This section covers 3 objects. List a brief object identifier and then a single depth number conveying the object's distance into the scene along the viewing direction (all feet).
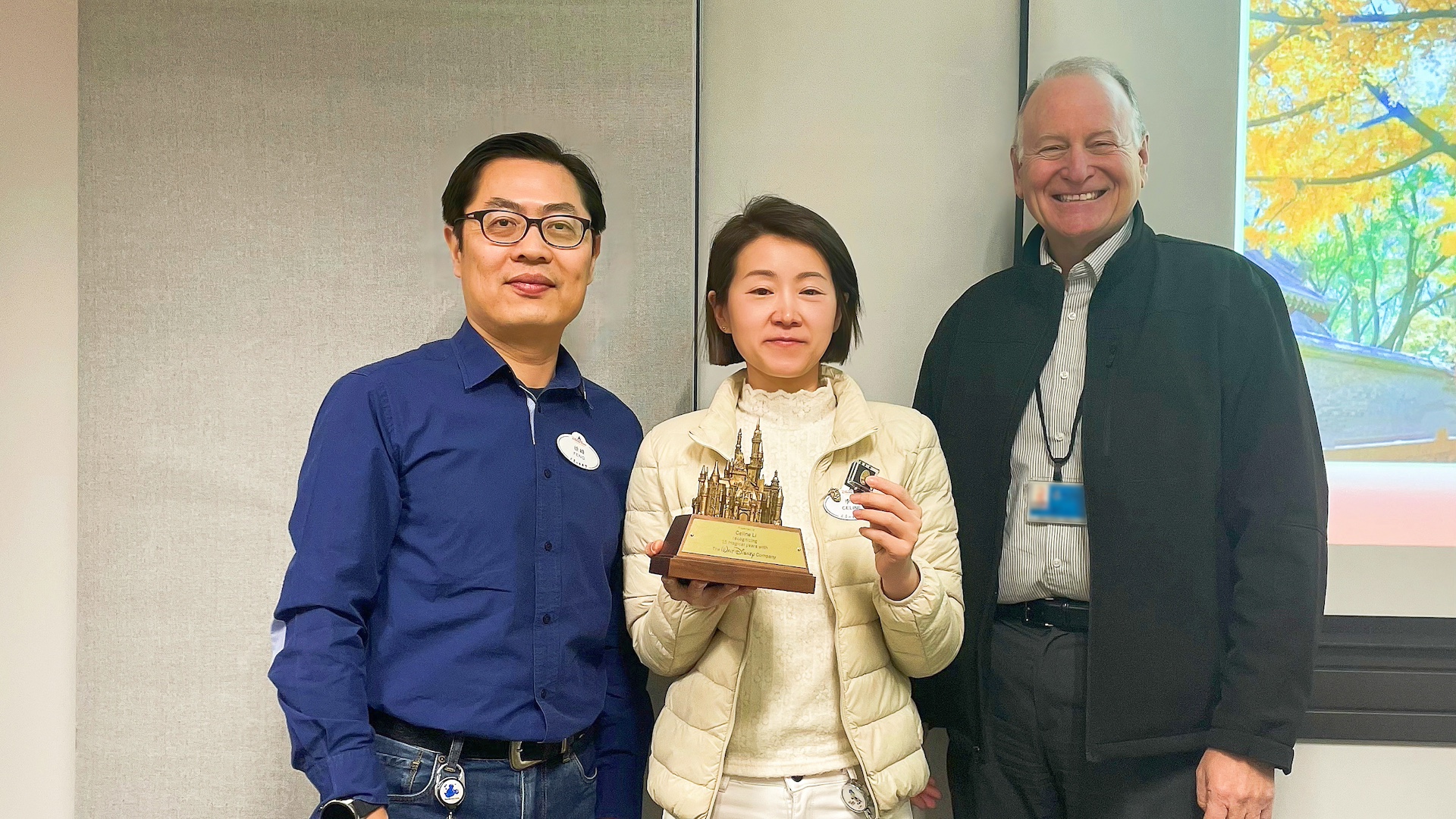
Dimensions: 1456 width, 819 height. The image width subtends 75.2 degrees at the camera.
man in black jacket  5.88
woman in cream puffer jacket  5.43
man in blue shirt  5.30
